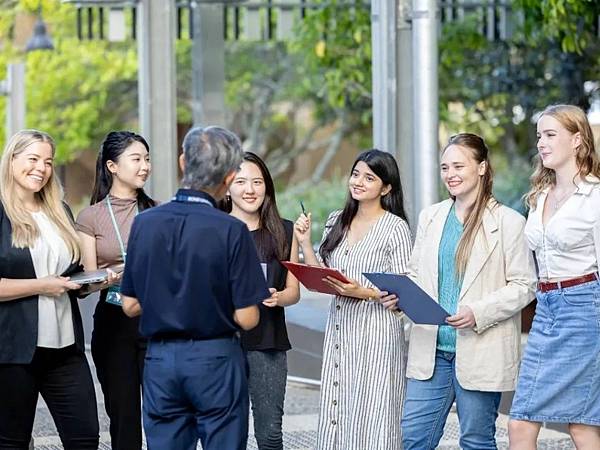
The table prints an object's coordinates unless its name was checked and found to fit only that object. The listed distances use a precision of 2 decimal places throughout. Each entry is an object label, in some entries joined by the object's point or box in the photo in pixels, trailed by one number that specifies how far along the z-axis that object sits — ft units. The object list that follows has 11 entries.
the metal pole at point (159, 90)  51.33
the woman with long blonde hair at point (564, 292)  31.52
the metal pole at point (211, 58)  83.44
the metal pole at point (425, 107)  41.89
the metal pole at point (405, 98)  44.37
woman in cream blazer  32.41
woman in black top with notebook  34.46
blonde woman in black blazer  31.71
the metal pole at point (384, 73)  44.58
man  25.96
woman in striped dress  33.99
